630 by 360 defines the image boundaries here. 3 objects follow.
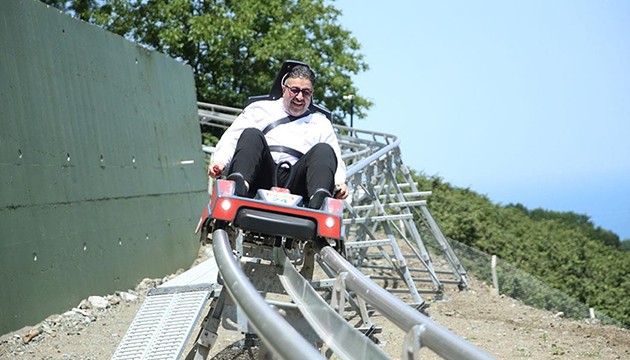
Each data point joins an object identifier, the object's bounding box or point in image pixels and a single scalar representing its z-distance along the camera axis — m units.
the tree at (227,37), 40.81
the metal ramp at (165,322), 7.21
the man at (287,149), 6.92
